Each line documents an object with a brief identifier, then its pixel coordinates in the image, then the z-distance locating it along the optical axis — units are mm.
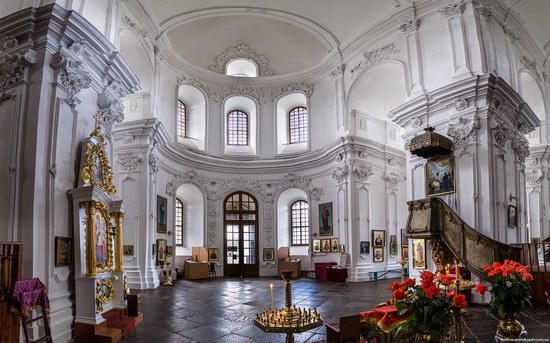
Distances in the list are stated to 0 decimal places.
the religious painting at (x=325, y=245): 18156
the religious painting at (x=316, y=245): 18609
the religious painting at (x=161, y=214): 15921
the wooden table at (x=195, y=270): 17078
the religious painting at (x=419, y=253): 12467
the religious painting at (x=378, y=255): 17484
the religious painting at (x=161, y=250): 15438
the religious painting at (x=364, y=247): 17047
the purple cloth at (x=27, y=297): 5852
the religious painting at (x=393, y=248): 18328
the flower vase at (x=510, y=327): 4445
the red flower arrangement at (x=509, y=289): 4316
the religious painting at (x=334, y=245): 17756
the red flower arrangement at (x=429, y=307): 3230
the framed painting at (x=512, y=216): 12027
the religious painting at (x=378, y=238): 17594
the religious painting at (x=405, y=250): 17852
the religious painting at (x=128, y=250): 14070
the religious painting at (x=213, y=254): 18859
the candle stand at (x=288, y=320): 4137
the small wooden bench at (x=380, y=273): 16719
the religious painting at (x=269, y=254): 19688
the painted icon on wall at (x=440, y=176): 11992
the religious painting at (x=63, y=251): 7543
